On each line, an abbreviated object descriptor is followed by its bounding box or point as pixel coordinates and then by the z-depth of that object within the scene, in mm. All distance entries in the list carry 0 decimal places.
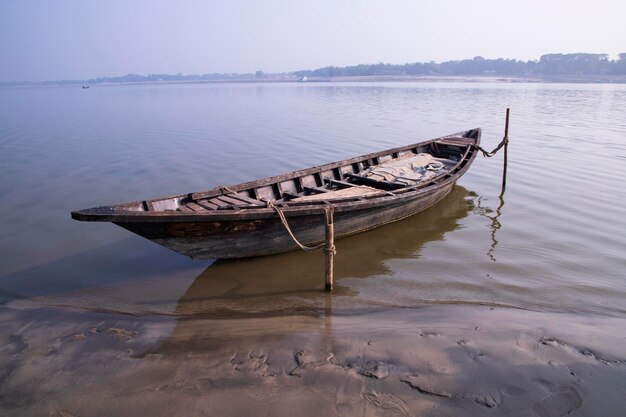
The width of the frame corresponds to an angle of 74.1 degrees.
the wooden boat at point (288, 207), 6020
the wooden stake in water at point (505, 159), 12039
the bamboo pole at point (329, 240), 6250
